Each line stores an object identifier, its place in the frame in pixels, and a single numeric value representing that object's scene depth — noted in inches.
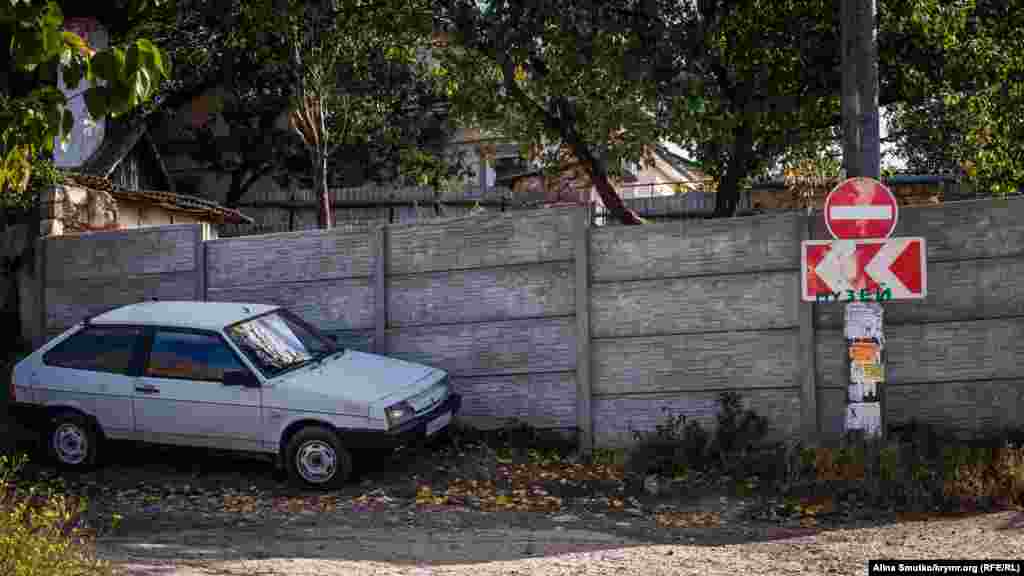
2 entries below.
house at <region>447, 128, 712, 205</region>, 1061.3
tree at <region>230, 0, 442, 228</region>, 554.3
